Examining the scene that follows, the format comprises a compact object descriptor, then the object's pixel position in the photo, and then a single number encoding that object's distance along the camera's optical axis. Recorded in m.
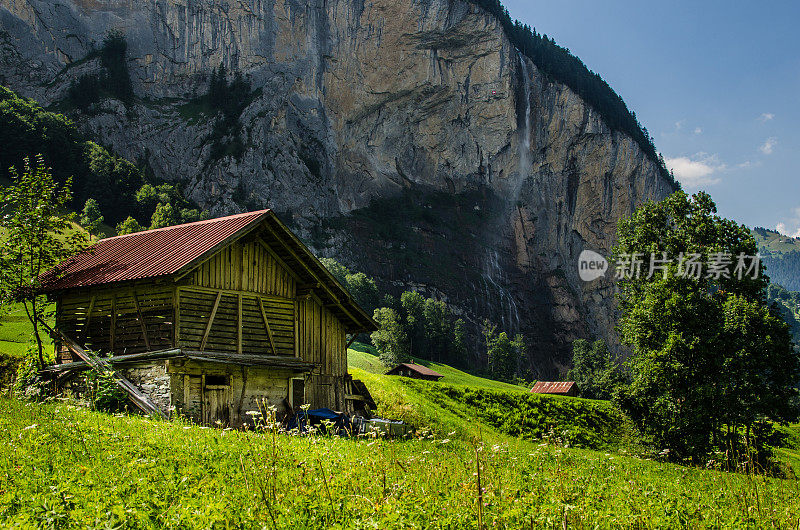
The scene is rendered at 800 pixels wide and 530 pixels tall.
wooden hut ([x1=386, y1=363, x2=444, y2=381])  70.94
